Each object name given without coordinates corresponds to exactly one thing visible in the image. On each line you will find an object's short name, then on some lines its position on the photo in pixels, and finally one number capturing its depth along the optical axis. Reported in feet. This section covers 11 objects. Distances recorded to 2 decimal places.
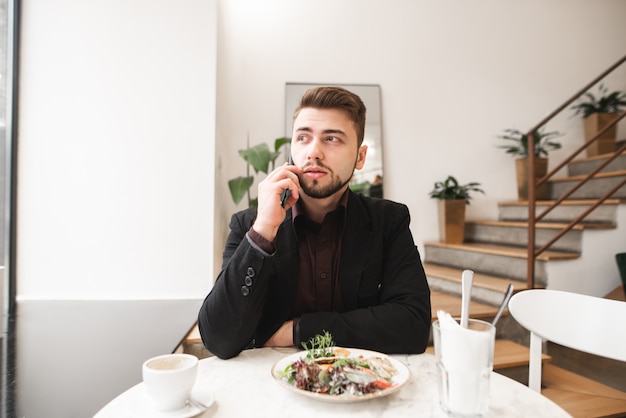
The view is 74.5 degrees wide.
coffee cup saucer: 2.23
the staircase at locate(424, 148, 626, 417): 7.39
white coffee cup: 2.19
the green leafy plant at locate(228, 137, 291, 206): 9.20
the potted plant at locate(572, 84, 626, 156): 13.65
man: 3.55
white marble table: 2.33
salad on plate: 2.39
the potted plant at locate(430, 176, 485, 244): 12.51
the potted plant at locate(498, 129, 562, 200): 13.01
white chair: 3.89
